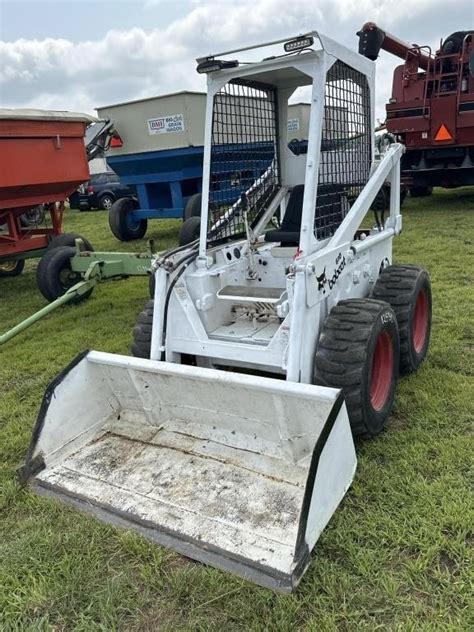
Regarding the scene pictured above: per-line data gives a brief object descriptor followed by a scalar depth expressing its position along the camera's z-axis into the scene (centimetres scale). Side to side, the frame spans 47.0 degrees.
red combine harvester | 909
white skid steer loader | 233
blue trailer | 845
